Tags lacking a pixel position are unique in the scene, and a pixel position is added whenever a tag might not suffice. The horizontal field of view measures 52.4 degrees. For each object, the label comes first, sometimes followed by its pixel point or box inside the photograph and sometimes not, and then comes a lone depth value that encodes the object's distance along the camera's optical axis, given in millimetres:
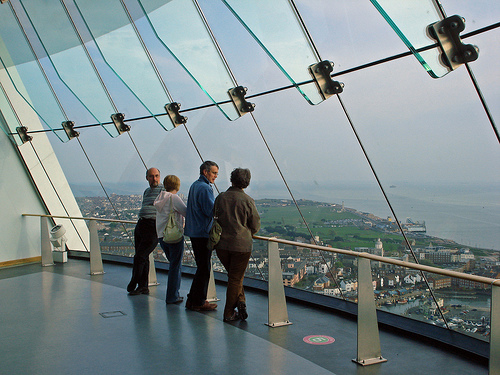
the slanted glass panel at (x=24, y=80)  9719
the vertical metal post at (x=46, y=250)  9195
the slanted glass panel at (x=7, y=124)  10320
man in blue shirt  5230
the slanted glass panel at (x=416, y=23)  4250
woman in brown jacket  4809
